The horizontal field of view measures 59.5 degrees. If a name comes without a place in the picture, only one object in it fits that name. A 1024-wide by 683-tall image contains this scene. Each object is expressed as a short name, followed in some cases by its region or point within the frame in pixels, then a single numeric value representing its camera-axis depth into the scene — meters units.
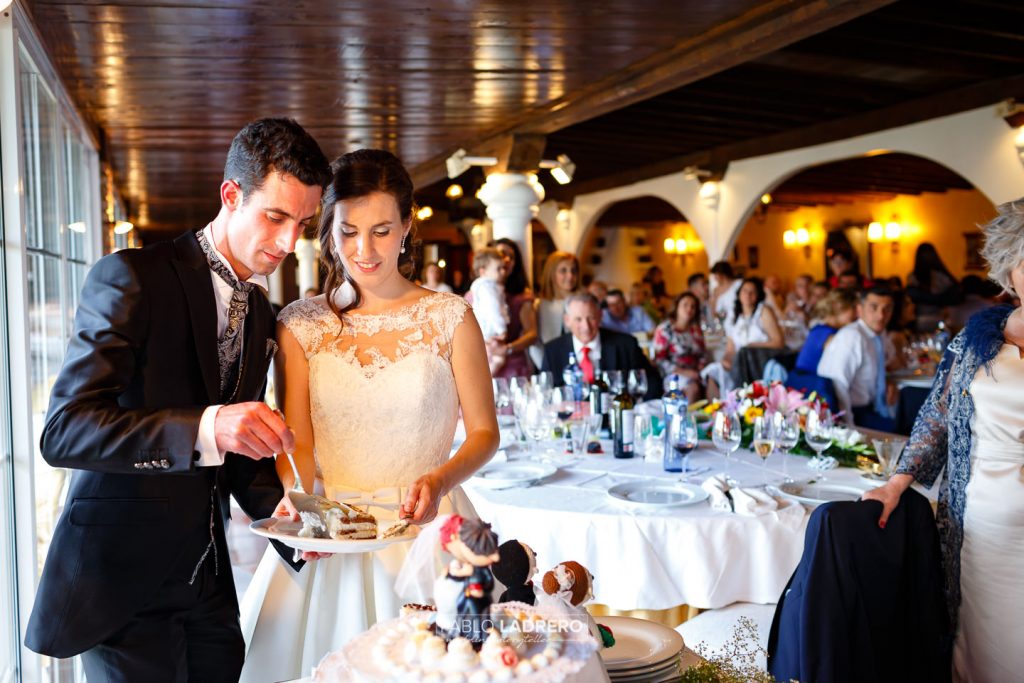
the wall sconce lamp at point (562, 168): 7.66
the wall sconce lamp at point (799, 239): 16.81
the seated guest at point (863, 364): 5.49
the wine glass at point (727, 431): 2.93
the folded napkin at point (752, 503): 2.66
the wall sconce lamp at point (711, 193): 11.19
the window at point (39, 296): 2.70
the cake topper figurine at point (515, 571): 1.28
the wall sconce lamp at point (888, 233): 15.20
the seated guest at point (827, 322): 5.84
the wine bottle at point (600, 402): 3.96
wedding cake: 1.12
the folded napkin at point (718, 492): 2.71
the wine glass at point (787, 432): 2.99
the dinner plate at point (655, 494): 2.74
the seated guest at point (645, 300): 11.47
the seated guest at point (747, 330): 7.53
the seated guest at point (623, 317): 8.45
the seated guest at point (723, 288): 9.27
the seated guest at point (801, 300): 9.77
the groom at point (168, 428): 1.50
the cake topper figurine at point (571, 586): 1.35
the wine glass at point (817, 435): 3.08
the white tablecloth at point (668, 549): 2.64
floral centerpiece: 3.25
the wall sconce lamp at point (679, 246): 18.27
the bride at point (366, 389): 1.98
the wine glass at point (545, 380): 4.08
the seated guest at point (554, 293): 6.41
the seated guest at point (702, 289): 10.96
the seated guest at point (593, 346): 4.75
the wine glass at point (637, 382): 3.95
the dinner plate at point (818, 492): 2.78
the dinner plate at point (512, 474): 2.99
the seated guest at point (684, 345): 7.56
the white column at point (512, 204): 7.42
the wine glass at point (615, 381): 3.96
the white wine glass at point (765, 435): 2.98
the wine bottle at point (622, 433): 3.49
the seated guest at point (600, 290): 9.11
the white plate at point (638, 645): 1.56
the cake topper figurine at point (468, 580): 1.12
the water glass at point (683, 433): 2.95
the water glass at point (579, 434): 3.38
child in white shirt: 5.86
